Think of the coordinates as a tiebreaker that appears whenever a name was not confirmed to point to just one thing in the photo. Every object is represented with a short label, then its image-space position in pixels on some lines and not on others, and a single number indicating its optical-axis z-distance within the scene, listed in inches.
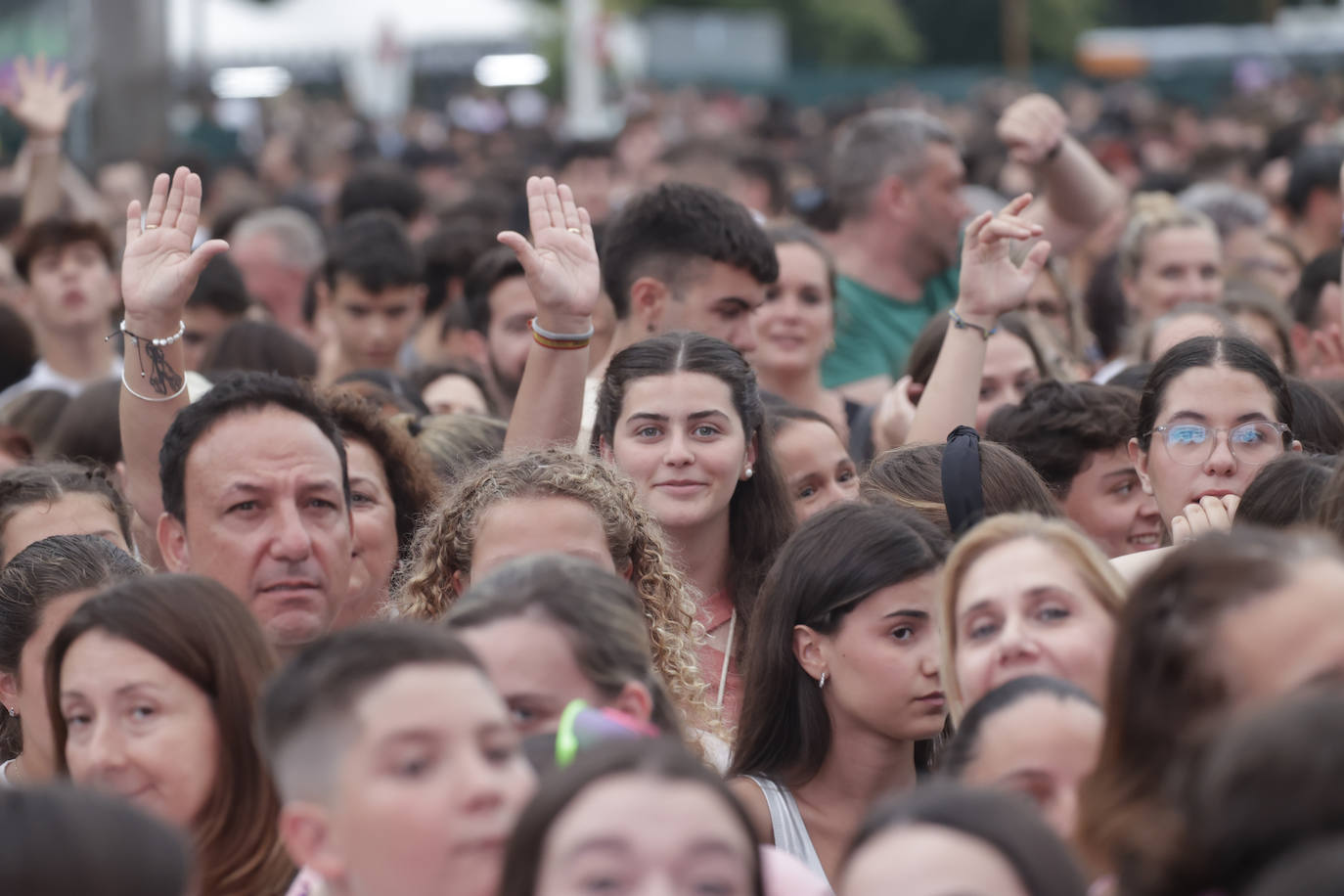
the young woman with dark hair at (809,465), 406.3
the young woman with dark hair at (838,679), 296.7
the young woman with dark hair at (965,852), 177.6
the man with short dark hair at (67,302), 588.7
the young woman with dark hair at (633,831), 181.0
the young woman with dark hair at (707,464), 368.2
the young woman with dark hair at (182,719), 252.2
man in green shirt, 581.9
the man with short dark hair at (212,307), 604.1
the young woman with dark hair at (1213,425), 351.3
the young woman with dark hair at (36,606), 305.7
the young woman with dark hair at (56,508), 363.9
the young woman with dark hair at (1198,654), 190.1
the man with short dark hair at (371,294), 614.2
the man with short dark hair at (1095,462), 402.9
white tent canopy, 3179.1
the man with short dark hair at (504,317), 552.7
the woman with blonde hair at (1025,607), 241.6
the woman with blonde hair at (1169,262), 596.7
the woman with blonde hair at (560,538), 314.0
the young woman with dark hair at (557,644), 241.6
